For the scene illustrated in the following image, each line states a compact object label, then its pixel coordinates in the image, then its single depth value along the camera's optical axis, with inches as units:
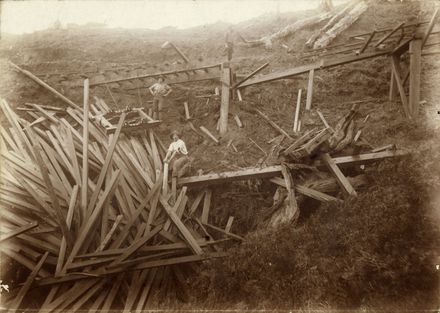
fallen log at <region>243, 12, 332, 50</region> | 525.0
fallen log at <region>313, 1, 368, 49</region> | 467.8
